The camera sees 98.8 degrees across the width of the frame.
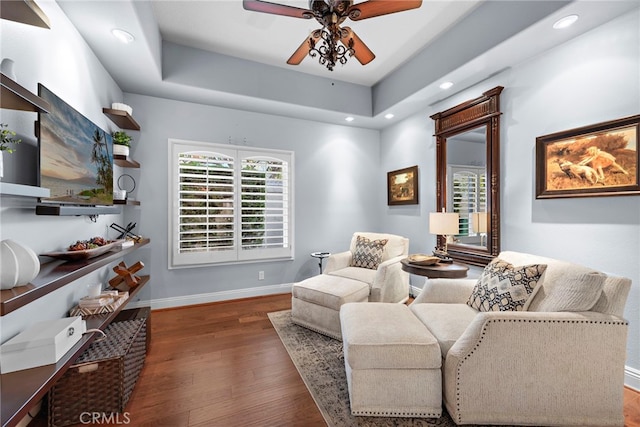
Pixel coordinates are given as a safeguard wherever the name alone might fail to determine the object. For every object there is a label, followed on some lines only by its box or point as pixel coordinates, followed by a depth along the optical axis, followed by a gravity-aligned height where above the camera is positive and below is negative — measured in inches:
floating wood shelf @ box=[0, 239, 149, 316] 40.6 -11.9
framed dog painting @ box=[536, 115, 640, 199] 73.4 +16.5
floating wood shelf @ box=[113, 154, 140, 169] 105.2 +21.6
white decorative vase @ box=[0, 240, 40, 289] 44.2 -8.2
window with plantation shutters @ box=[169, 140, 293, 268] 132.3 +6.1
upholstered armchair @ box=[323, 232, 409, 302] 109.7 -23.0
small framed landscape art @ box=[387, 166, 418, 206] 149.1 +17.0
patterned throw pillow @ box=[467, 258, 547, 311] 68.5 -18.6
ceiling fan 67.1 +51.6
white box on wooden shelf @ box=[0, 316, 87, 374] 49.1 -24.6
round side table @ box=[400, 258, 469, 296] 95.7 -19.4
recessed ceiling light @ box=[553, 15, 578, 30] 76.8 +55.6
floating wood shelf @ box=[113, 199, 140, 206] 102.6 +5.2
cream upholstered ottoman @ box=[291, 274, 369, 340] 99.8 -31.9
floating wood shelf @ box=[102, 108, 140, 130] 101.5 +38.6
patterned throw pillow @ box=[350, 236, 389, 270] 130.5 -18.2
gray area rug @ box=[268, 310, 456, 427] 61.9 -45.8
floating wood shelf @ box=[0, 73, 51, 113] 45.4 +21.5
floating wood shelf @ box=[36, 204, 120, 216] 60.8 +1.4
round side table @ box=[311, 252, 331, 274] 149.6 -21.5
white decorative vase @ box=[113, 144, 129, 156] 104.0 +25.3
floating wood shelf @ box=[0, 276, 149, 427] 39.7 -28.1
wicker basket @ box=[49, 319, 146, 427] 60.7 -39.1
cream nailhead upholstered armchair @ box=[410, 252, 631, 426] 57.7 -31.5
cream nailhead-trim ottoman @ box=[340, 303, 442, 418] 61.7 -36.3
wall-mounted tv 60.9 +15.5
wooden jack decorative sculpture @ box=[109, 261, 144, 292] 94.0 -22.4
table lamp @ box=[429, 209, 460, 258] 105.8 -2.8
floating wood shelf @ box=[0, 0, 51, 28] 46.8 +36.4
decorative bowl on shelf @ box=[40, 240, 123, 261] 63.1 -9.1
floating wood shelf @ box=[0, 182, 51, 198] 40.7 +4.2
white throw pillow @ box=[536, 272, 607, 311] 58.8 -17.3
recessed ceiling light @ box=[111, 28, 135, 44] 82.9 +55.8
